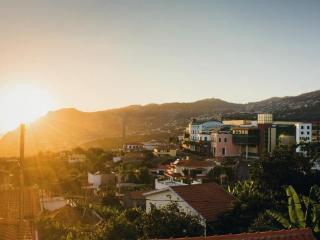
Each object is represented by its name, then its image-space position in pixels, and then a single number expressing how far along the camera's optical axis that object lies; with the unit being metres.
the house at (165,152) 72.72
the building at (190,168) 50.05
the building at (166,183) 31.08
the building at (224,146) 74.69
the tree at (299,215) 14.55
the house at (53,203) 30.22
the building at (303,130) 71.94
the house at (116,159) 66.61
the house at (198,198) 19.81
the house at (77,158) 70.74
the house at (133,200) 31.71
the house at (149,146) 84.57
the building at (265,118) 90.72
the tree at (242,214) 18.16
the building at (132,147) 85.81
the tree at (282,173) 21.72
